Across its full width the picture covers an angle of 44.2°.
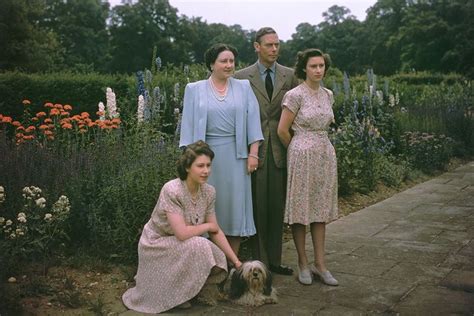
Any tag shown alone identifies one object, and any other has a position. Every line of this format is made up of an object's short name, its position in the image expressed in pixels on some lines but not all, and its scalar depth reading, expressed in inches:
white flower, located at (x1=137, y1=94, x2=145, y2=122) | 243.1
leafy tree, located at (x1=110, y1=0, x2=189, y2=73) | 1936.5
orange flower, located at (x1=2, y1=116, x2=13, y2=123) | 240.3
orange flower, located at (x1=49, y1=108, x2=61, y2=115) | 253.0
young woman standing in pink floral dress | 175.8
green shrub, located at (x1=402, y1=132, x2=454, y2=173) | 404.8
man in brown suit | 184.4
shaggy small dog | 152.2
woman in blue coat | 171.0
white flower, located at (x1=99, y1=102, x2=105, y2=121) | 253.5
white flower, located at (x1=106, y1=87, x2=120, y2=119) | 261.0
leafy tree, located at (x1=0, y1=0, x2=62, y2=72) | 1067.9
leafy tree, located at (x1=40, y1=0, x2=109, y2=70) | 1955.0
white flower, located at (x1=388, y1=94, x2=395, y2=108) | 457.2
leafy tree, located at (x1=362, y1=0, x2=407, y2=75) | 2172.7
